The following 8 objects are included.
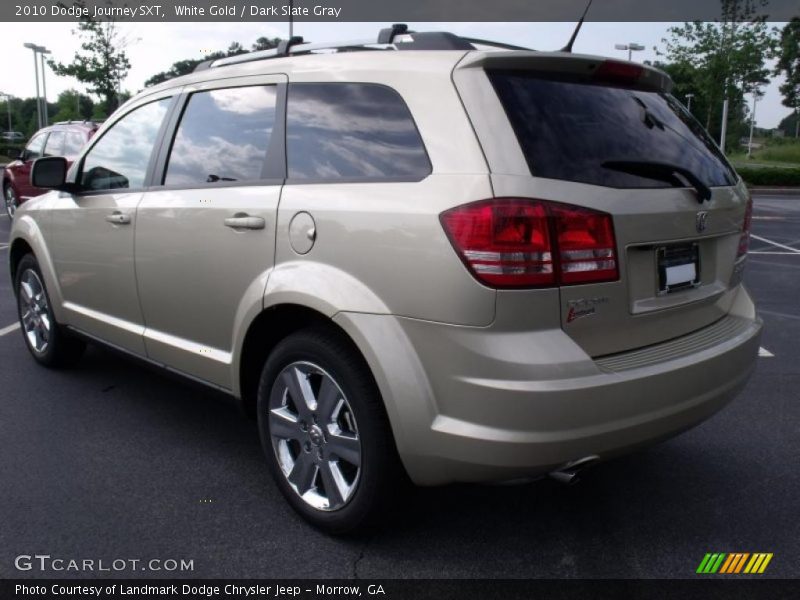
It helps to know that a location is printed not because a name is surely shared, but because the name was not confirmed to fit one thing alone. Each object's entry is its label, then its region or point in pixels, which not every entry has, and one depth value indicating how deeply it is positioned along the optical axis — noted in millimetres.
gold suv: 2336
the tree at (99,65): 28031
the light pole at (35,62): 43356
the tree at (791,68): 56000
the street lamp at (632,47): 31928
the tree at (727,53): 26891
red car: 12272
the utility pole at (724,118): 28109
